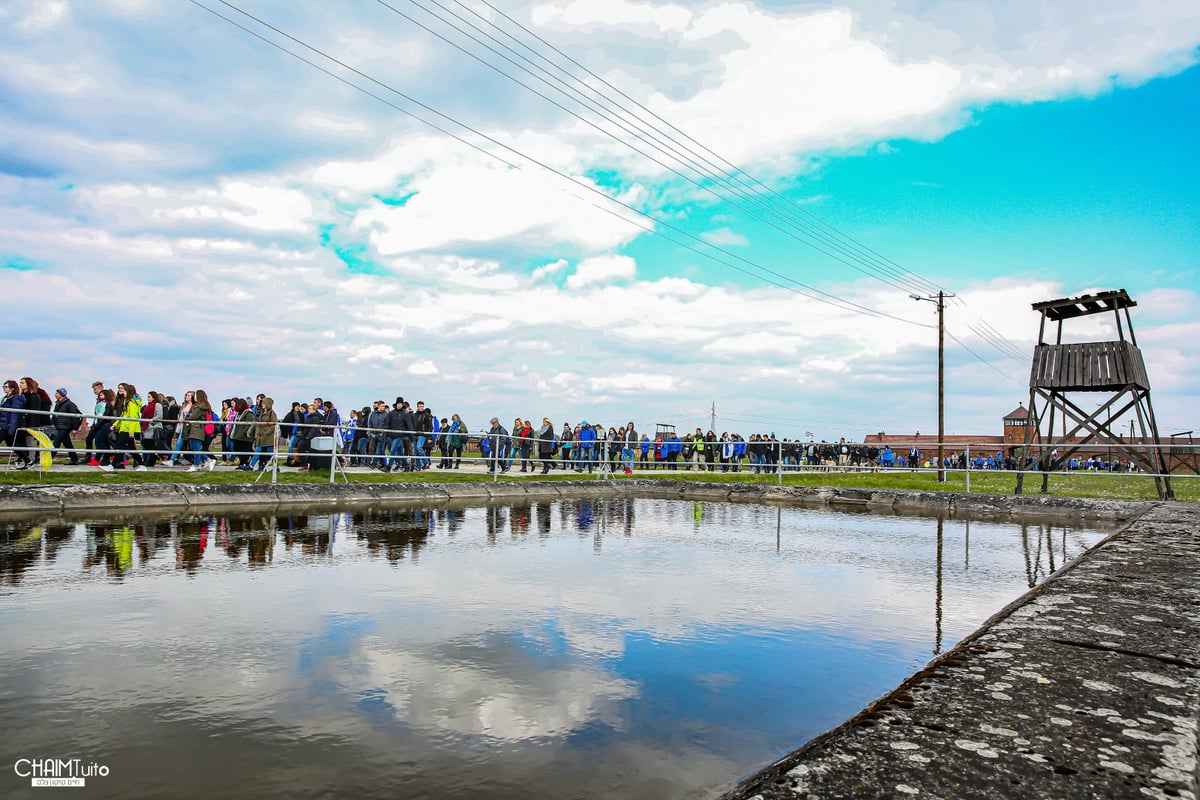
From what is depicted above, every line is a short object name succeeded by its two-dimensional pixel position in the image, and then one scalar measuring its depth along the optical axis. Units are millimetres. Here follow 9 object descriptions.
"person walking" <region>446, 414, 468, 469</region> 23302
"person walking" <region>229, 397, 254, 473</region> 16005
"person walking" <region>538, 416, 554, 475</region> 22781
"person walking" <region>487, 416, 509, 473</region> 21325
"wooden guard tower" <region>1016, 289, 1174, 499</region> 17938
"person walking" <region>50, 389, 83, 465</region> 14336
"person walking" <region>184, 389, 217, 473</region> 15852
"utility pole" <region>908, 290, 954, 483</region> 30984
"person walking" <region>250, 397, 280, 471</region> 15945
